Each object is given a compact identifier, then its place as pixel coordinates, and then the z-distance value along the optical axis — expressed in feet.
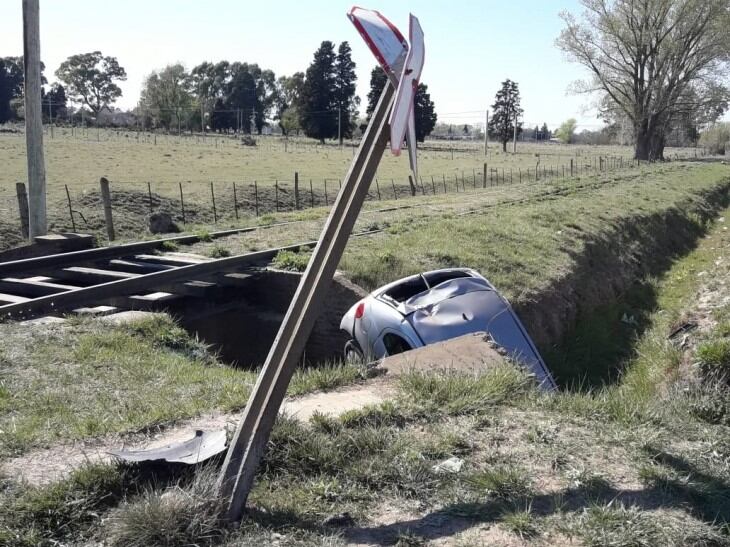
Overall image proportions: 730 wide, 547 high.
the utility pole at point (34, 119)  40.96
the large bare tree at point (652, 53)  178.29
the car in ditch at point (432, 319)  25.84
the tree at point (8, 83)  314.55
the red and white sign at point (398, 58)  12.05
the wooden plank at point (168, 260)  36.24
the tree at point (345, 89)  296.71
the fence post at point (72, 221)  58.22
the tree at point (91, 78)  367.45
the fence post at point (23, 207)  49.96
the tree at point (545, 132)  571.03
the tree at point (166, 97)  360.48
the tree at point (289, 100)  307.99
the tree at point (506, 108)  383.65
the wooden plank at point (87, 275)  32.40
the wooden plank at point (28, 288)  29.78
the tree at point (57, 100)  358.23
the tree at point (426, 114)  273.33
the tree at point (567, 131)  590.96
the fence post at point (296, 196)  80.74
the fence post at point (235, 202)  76.10
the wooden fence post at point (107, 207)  50.83
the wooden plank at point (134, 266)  34.97
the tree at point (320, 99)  293.23
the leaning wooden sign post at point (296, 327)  11.79
